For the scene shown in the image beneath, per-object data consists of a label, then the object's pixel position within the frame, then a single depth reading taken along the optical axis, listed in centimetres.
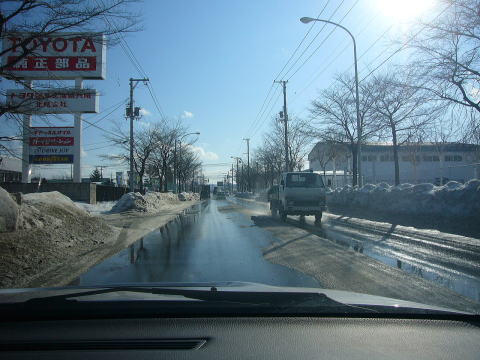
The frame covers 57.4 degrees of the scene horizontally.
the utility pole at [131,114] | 3272
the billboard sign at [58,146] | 3234
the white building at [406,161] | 4319
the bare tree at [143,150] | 4506
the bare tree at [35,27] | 867
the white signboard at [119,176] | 8176
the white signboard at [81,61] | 2781
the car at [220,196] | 8101
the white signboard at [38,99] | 970
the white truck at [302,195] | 2041
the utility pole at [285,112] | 4278
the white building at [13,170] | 6062
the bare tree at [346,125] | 3091
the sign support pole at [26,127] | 1013
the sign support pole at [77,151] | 3212
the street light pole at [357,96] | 2593
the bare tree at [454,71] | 1587
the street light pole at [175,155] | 5247
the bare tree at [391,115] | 2673
